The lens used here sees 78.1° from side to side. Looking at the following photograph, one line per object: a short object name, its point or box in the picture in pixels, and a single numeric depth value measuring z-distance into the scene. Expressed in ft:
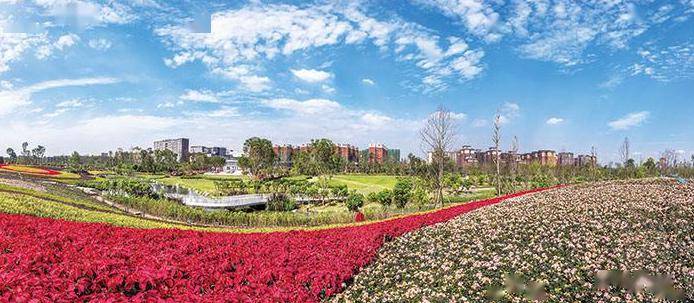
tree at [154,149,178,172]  352.03
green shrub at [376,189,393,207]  123.24
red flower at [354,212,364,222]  85.81
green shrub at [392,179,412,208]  119.44
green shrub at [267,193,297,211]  135.73
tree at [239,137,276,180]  279.90
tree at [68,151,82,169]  336.04
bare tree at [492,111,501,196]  118.73
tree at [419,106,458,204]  101.14
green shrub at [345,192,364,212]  117.39
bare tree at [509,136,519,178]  145.71
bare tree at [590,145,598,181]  187.50
